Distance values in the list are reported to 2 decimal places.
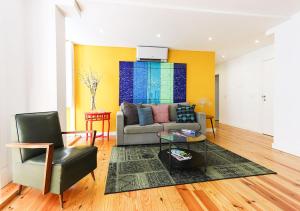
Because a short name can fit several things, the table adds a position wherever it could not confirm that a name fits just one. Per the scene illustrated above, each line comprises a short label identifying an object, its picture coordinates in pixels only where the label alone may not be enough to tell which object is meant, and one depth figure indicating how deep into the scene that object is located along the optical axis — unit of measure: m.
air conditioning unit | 4.45
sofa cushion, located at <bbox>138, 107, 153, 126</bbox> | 3.71
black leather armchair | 1.57
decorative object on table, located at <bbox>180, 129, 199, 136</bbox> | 2.67
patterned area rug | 2.05
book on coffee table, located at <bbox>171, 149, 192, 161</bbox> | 2.43
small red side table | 3.81
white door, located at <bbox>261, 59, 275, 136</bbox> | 4.52
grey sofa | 3.55
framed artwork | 4.60
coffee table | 2.31
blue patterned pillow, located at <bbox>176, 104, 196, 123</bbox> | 3.94
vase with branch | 4.22
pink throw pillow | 4.06
